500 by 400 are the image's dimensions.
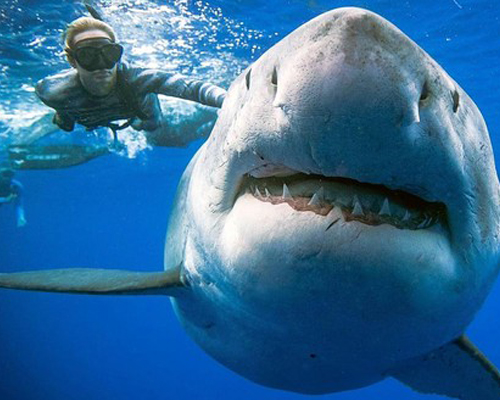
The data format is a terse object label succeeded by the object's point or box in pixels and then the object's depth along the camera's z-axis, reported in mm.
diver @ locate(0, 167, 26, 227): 3906
